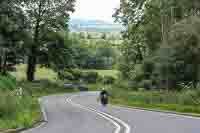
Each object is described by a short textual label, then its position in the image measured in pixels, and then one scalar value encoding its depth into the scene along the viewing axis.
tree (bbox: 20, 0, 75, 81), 87.56
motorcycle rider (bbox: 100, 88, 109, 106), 48.78
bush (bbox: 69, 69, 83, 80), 117.11
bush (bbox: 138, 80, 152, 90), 61.06
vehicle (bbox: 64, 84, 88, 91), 95.55
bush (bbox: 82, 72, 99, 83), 123.50
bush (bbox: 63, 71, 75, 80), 110.34
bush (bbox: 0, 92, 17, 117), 27.47
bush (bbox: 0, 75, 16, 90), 40.56
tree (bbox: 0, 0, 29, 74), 57.56
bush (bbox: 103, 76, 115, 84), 120.24
